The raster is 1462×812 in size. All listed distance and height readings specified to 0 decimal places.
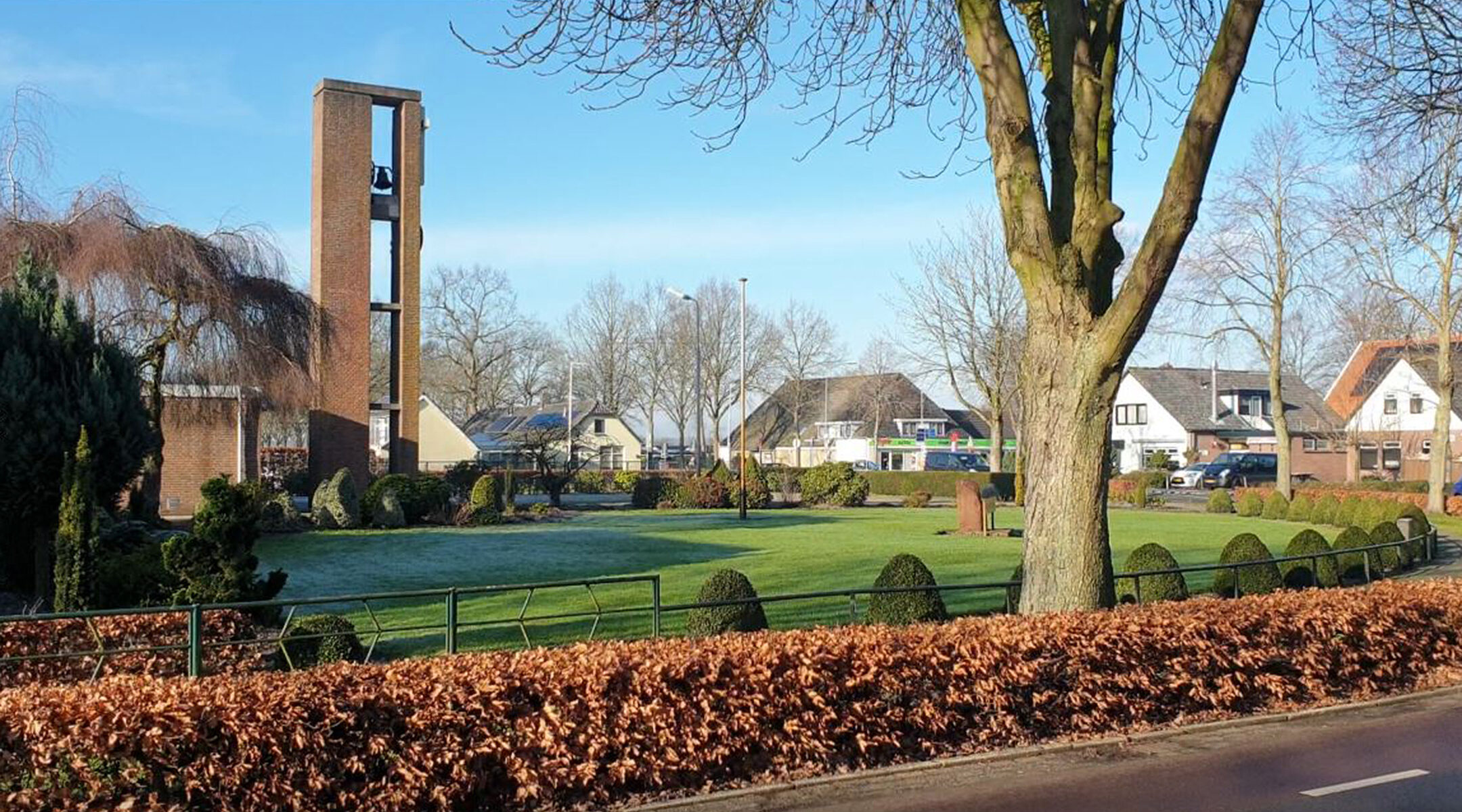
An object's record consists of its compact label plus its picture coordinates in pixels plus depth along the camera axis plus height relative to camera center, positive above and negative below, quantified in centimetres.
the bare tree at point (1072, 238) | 1086 +189
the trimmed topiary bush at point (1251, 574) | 1817 -169
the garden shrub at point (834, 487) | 4722 -117
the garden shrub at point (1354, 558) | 2111 -168
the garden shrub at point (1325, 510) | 3669 -154
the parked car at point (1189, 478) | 6244 -102
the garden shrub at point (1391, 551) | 2291 -171
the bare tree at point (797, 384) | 8806 +508
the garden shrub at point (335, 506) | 3100 -126
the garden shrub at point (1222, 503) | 4394 -160
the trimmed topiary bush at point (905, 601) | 1352 -155
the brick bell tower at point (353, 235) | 3778 +660
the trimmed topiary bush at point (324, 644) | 1192 -180
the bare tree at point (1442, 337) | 3922 +375
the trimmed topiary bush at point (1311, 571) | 1952 -177
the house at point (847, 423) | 8900 +237
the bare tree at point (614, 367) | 9088 +627
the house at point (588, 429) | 8338 +174
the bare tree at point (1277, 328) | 4438 +454
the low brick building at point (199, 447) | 3466 +20
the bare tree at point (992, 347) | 5550 +479
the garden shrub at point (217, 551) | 1381 -107
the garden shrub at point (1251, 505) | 4243 -161
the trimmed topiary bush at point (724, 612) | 1294 -160
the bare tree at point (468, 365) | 8912 +643
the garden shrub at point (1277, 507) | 4100 -160
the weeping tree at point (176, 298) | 2642 +346
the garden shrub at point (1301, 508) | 3922 -159
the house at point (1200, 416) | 7875 +255
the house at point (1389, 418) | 6297 +210
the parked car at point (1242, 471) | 6097 -68
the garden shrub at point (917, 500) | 4762 -165
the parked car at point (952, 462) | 6706 -33
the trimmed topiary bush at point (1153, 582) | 1603 -159
